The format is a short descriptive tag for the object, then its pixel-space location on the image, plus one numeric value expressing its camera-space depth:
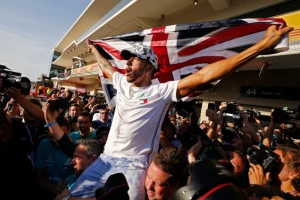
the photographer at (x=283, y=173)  1.57
